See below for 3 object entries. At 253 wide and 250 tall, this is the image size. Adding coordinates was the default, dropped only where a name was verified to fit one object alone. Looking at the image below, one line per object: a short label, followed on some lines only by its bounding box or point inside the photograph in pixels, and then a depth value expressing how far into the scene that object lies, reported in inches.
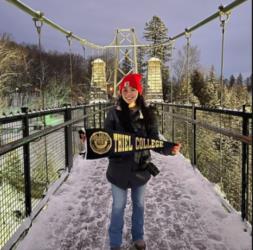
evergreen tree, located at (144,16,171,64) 1221.4
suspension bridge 73.3
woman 66.2
